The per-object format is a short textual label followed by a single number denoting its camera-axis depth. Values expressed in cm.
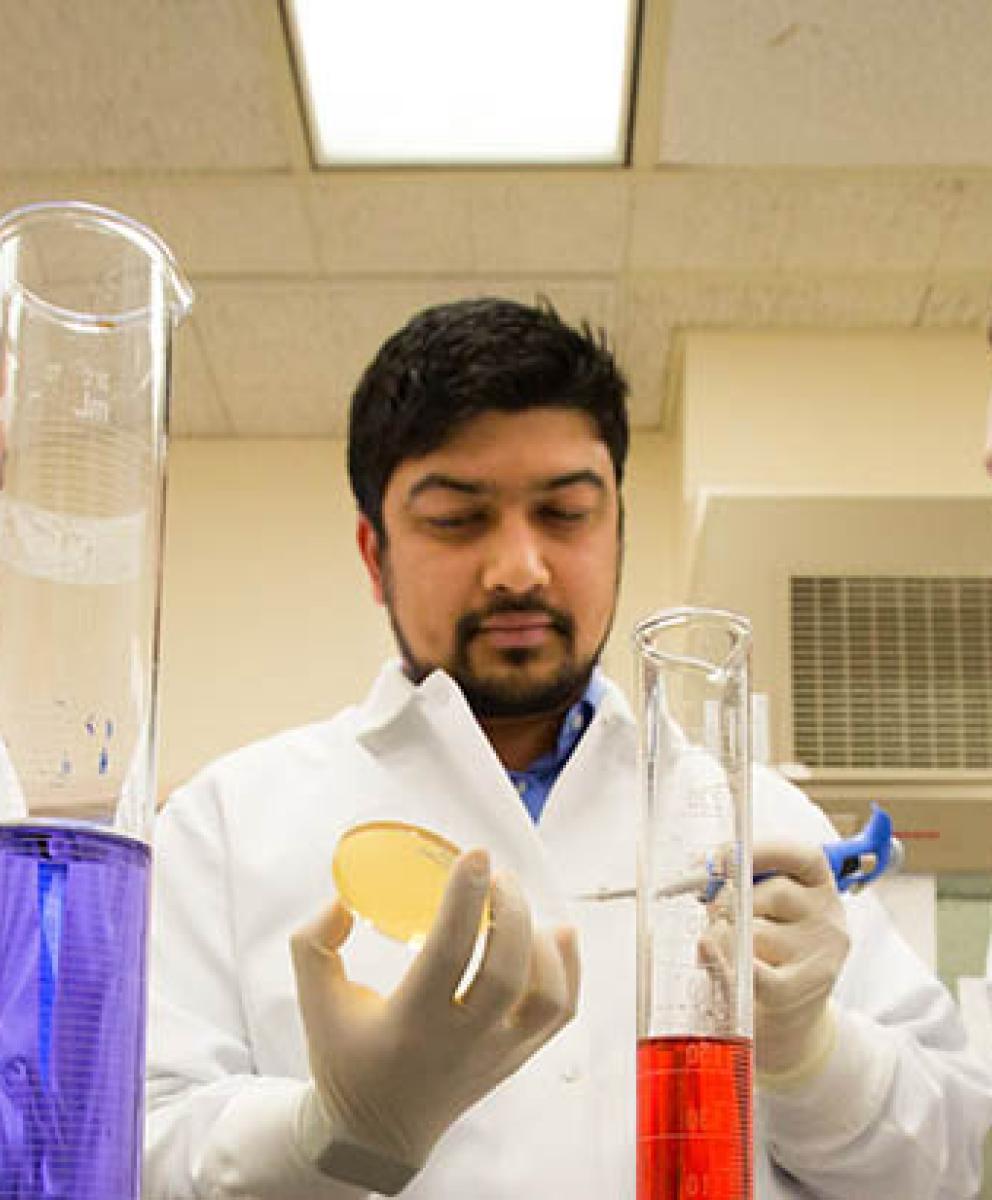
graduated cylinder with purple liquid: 54
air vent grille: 238
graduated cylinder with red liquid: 64
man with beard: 97
